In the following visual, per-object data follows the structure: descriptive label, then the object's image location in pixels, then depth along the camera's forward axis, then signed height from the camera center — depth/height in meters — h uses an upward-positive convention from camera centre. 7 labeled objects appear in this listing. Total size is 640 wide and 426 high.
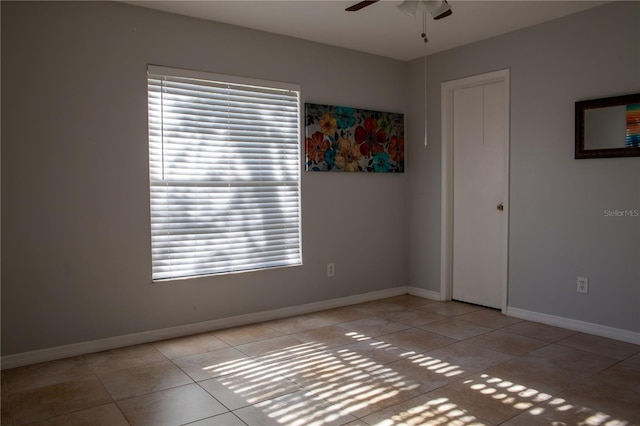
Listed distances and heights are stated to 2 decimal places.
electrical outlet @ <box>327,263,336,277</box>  4.50 -0.70
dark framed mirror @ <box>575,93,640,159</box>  3.38 +0.46
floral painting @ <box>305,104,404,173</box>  4.32 +0.50
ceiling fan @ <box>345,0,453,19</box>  2.55 +0.98
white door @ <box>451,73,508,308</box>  4.31 -0.01
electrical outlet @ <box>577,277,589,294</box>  3.69 -0.71
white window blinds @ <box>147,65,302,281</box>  3.60 +0.16
